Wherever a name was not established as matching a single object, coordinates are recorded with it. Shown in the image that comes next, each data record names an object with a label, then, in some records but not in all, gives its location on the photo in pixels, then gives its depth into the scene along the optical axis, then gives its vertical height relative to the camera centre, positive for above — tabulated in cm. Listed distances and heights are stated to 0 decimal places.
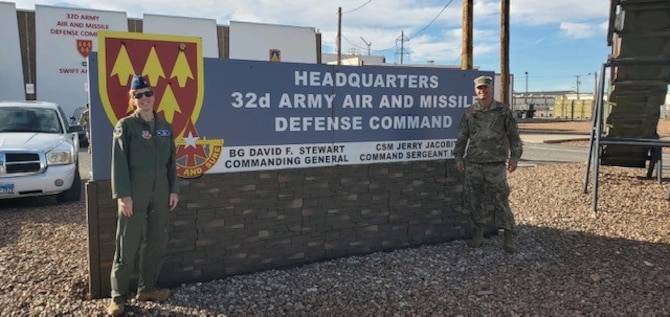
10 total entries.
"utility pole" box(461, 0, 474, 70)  1375 +217
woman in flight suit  353 -51
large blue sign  427 +1
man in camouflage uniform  523 -38
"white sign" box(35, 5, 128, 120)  2664 +335
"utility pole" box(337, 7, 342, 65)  3697 +657
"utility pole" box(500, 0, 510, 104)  1518 +199
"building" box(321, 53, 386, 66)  5418 +638
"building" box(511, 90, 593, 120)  5572 +102
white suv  707 -51
